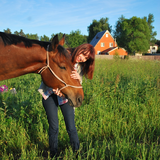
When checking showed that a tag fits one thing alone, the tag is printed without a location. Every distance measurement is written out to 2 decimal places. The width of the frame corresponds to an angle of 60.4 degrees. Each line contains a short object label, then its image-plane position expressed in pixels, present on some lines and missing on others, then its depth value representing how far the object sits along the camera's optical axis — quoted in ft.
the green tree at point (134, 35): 117.39
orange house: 129.18
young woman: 6.06
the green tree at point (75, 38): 141.46
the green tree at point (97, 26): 175.34
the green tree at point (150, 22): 154.71
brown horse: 4.74
